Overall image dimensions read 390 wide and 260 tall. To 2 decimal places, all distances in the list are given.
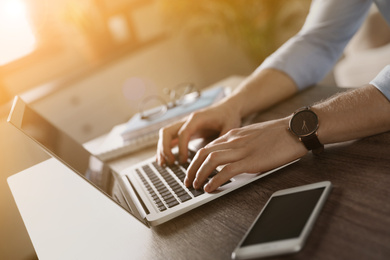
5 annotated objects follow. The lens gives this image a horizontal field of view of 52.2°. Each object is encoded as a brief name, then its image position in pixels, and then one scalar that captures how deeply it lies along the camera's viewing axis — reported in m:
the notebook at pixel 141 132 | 1.20
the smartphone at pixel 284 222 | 0.45
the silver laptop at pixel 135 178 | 0.65
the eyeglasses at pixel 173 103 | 1.34
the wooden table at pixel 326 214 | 0.44
